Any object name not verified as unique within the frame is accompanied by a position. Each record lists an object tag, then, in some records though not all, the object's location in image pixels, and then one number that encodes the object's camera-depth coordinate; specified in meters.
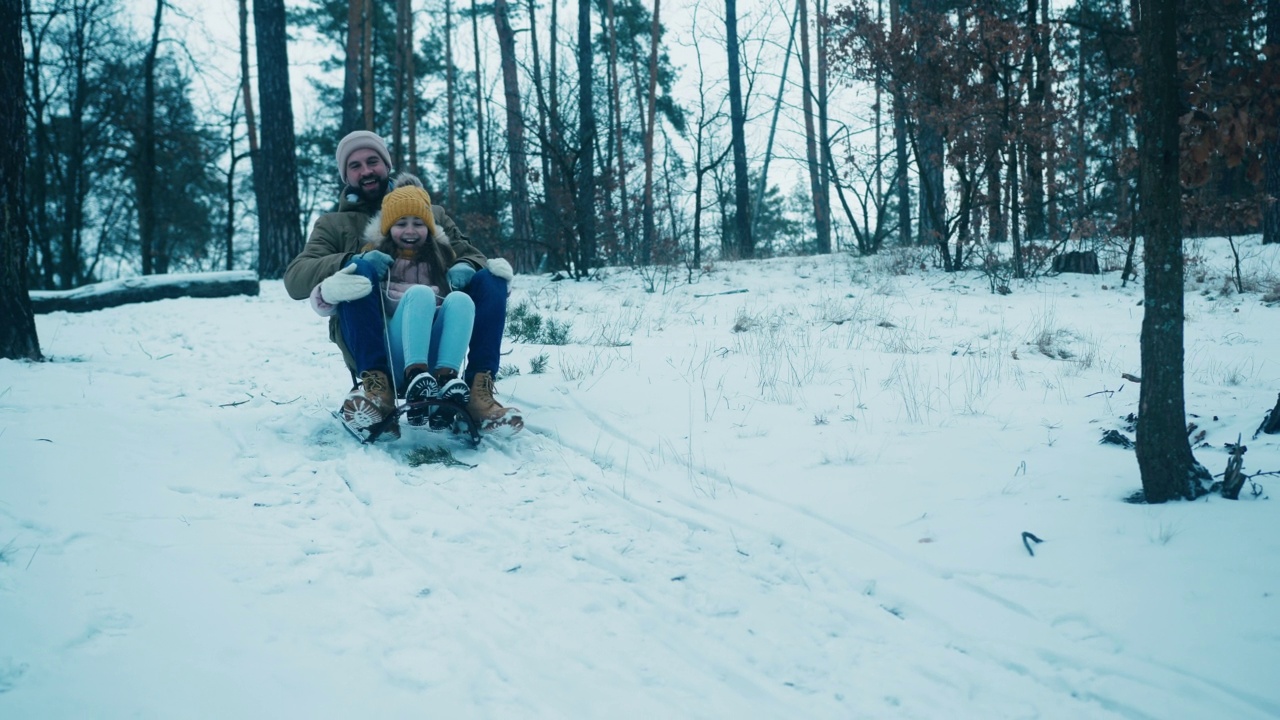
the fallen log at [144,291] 7.43
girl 3.06
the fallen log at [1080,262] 8.28
